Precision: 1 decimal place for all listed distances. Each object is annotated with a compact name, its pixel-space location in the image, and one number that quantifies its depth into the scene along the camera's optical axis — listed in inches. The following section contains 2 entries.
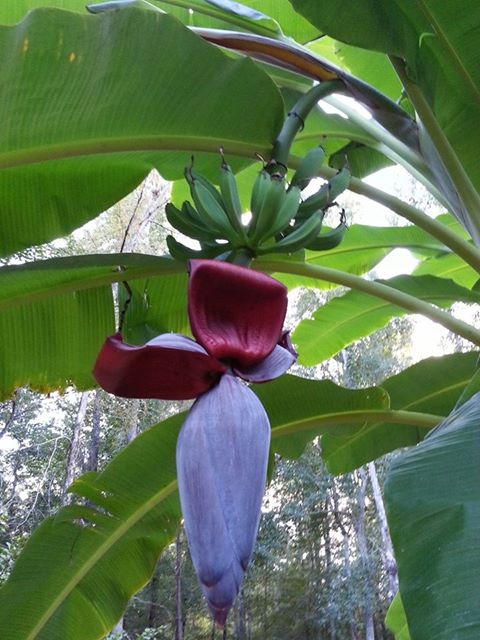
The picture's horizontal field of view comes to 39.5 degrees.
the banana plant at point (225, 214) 22.0
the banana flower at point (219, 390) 14.8
